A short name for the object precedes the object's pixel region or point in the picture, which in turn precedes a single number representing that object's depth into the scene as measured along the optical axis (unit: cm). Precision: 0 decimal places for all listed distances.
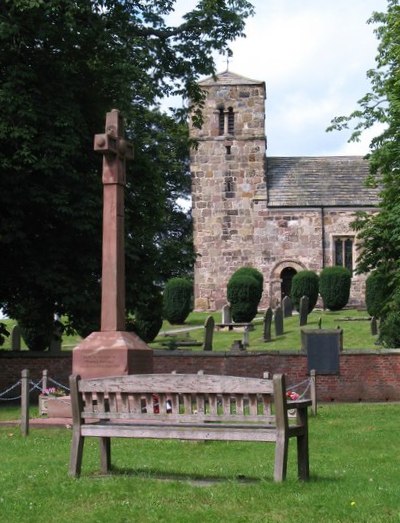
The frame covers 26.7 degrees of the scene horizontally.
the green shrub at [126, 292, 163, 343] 2968
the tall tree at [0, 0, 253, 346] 1680
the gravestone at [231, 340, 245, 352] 2390
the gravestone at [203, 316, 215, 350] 2386
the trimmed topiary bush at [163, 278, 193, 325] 3928
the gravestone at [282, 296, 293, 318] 3773
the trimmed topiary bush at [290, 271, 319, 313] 4009
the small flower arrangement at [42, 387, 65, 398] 1457
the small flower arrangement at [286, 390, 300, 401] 1345
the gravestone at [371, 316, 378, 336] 3016
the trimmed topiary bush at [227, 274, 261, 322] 3825
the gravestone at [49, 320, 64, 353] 1934
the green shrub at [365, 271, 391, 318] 2278
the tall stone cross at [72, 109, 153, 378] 1221
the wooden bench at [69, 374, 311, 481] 667
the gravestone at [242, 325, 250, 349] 2915
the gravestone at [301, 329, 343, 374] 1872
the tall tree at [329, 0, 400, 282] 2147
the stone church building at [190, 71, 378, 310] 4362
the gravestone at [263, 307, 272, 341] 3053
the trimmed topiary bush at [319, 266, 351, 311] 4012
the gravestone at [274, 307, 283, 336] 3161
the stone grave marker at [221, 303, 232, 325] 3619
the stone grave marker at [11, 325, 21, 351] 2658
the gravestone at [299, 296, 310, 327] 3378
